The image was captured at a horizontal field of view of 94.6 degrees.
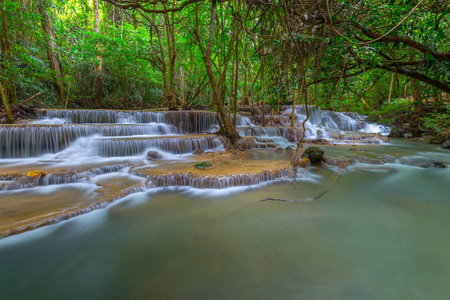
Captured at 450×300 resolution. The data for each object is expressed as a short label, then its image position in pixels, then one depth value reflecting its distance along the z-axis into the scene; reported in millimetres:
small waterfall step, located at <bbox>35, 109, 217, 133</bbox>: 8633
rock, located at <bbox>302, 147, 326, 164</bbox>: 5312
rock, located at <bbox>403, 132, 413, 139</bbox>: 10861
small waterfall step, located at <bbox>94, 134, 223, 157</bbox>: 5996
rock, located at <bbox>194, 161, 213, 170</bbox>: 4504
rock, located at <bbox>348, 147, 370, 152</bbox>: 6944
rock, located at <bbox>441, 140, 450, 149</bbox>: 7968
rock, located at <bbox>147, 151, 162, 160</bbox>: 5843
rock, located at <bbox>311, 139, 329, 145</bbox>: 8644
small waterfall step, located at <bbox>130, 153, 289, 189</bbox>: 3873
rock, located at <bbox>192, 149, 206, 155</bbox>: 6411
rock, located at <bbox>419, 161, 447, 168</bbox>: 5153
